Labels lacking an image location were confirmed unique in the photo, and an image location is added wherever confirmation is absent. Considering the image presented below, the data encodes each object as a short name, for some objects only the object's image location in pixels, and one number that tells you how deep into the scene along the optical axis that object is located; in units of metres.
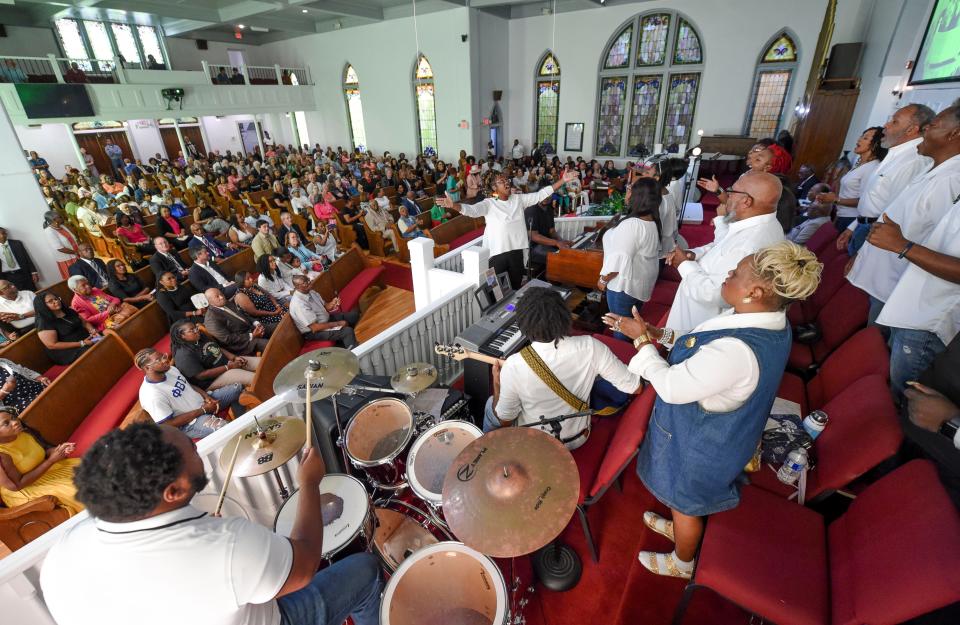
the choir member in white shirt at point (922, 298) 1.77
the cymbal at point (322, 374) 2.16
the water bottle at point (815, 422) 1.97
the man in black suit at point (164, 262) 5.18
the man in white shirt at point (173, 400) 2.90
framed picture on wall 13.70
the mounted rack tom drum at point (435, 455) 1.93
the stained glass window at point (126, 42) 15.18
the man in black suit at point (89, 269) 5.19
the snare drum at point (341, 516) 1.81
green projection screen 3.48
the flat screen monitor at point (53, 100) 10.53
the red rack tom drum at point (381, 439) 2.15
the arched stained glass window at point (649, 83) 11.73
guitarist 1.87
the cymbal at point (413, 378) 2.51
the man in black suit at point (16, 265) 5.59
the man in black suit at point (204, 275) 4.82
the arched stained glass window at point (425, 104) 14.01
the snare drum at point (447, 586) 1.53
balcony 10.86
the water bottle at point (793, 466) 1.87
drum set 1.46
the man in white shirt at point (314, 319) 4.20
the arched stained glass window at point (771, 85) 10.62
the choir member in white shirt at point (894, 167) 2.92
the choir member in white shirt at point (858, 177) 3.90
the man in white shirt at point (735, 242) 2.18
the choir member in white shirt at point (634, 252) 2.96
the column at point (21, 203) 6.00
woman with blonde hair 1.37
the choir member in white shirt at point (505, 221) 4.09
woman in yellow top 2.47
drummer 1.02
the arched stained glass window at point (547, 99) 13.68
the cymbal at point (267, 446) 1.80
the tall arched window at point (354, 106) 16.03
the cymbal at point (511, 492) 1.41
